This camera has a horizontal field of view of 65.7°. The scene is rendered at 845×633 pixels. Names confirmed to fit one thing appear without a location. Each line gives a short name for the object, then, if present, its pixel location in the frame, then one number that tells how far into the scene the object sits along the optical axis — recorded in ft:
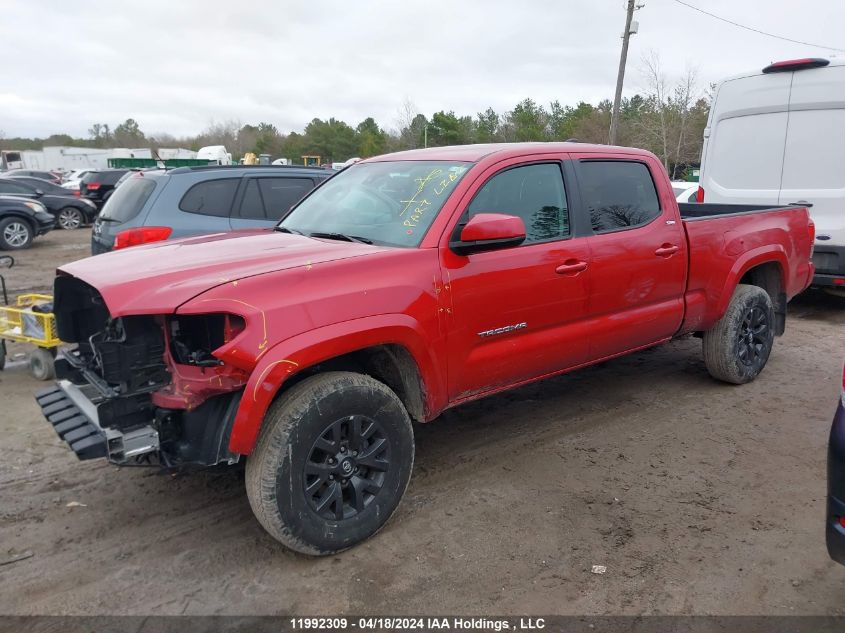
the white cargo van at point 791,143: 24.06
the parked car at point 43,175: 97.04
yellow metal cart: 16.94
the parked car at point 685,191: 33.42
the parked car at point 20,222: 46.62
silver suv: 20.25
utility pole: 75.66
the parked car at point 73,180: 96.84
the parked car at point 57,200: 56.90
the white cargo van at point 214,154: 145.46
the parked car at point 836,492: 7.82
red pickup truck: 9.11
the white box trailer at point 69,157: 199.62
